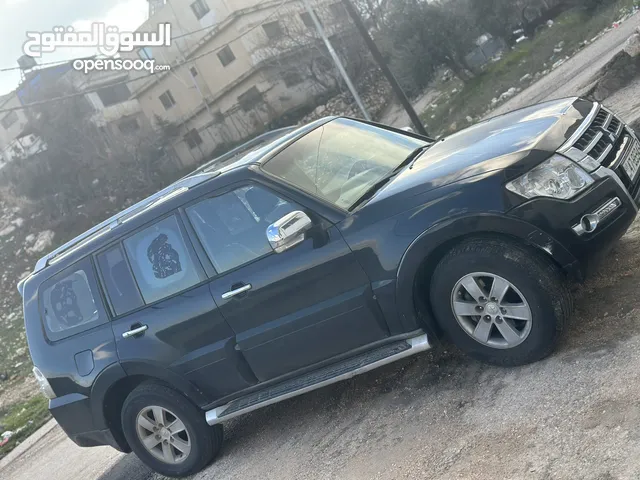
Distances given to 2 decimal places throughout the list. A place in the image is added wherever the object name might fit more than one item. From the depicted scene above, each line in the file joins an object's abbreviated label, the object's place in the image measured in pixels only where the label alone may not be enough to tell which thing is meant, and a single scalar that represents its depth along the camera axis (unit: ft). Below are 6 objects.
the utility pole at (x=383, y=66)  58.44
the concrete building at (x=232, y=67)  122.42
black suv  12.51
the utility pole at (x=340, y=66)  73.26
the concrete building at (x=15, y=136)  156.97
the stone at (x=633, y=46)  32.60
